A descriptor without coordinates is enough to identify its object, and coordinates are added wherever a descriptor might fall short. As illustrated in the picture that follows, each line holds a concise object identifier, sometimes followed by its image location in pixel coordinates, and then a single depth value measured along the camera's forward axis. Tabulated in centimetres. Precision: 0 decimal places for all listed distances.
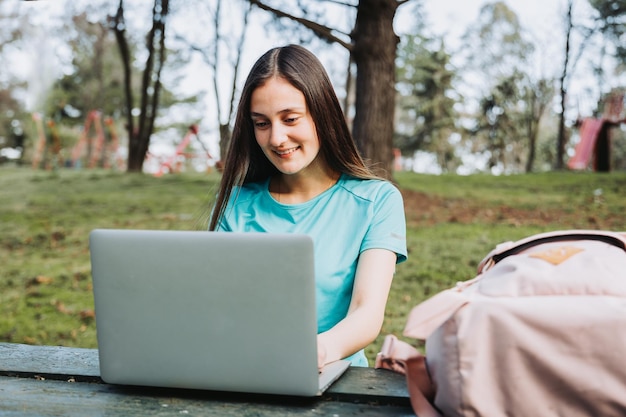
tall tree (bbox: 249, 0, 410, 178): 448
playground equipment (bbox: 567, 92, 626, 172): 1068
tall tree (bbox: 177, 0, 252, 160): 1214
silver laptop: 106
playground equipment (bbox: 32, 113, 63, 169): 1277
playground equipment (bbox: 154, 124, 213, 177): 1159
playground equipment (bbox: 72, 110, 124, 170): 2133
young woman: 168
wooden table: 115
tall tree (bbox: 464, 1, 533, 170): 2133
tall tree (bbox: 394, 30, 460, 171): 2034
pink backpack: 93
